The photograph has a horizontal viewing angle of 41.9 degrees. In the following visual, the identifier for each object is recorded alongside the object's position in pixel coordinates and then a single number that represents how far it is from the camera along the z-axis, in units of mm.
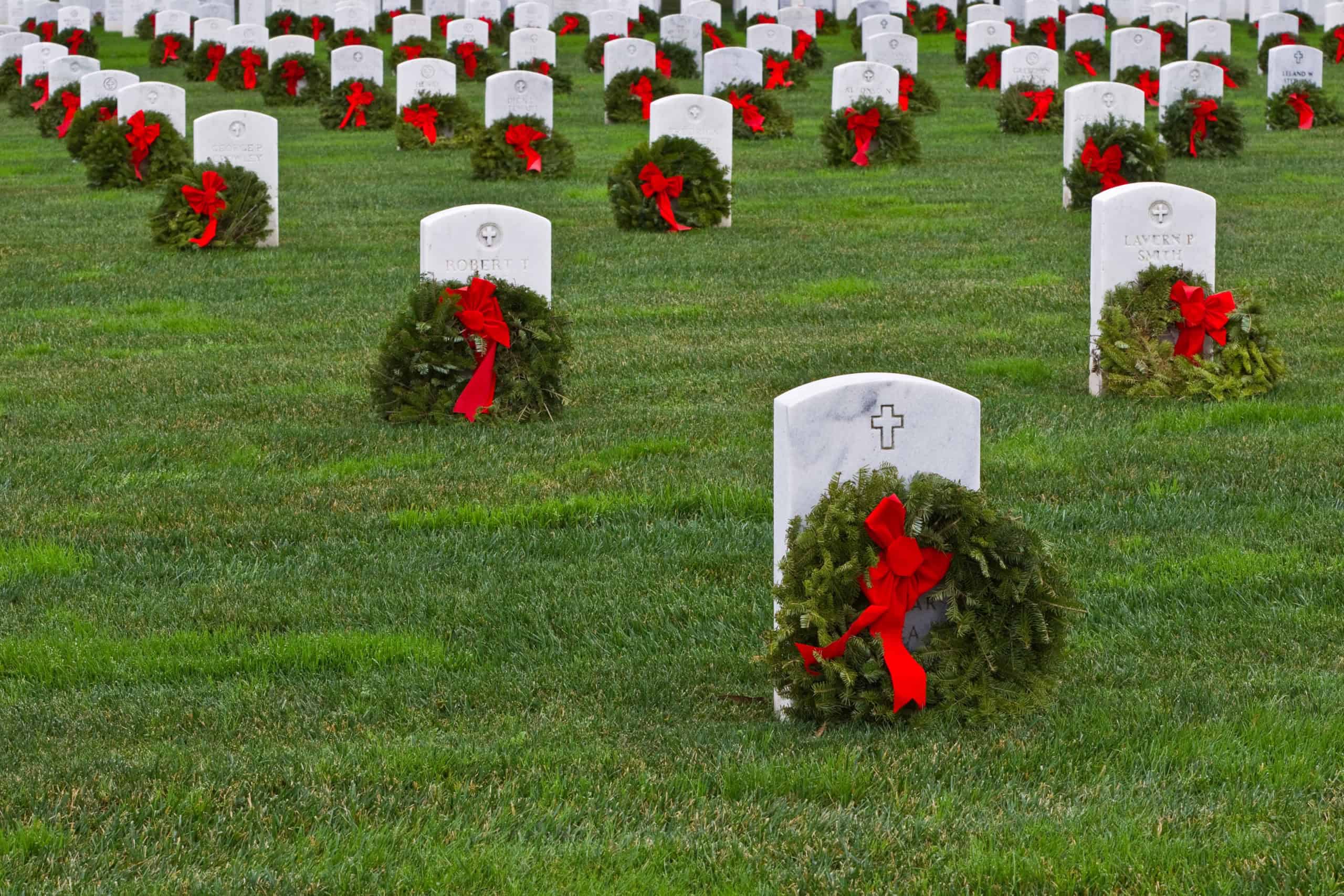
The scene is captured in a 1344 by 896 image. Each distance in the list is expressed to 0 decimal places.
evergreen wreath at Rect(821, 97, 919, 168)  18234
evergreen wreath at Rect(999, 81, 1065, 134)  20938
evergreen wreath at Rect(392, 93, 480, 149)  20234
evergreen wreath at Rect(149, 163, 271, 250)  13758
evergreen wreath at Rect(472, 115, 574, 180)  17391
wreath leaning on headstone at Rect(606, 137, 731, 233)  14406
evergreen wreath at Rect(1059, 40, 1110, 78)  27281
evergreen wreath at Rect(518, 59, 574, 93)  25719
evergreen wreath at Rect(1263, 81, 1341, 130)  21109
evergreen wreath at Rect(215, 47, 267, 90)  27156
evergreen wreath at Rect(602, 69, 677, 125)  22656
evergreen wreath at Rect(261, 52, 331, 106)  25219
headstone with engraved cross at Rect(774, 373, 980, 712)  4523
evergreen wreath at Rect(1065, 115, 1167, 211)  14594
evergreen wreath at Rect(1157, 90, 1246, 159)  18141
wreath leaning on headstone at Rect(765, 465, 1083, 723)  4488
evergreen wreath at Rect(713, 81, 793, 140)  20859
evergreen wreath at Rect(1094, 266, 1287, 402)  8516
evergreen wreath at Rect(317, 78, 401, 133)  22594
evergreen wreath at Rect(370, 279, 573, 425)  8289
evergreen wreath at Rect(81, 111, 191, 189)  17219
